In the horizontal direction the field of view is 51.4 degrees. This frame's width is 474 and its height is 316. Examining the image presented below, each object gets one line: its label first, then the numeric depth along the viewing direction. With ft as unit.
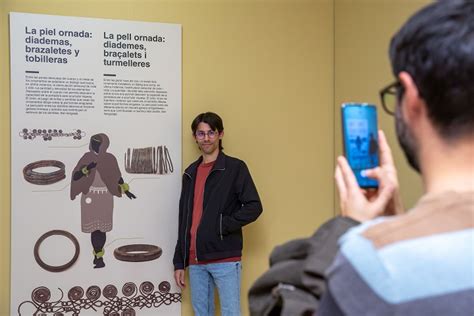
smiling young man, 10.10
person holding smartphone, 2.02
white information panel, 10.19
